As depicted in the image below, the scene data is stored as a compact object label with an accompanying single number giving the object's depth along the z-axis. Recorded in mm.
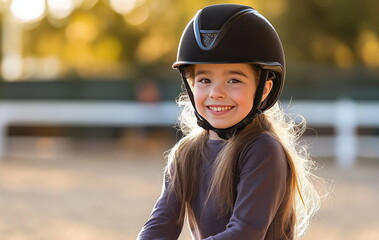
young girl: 4317
